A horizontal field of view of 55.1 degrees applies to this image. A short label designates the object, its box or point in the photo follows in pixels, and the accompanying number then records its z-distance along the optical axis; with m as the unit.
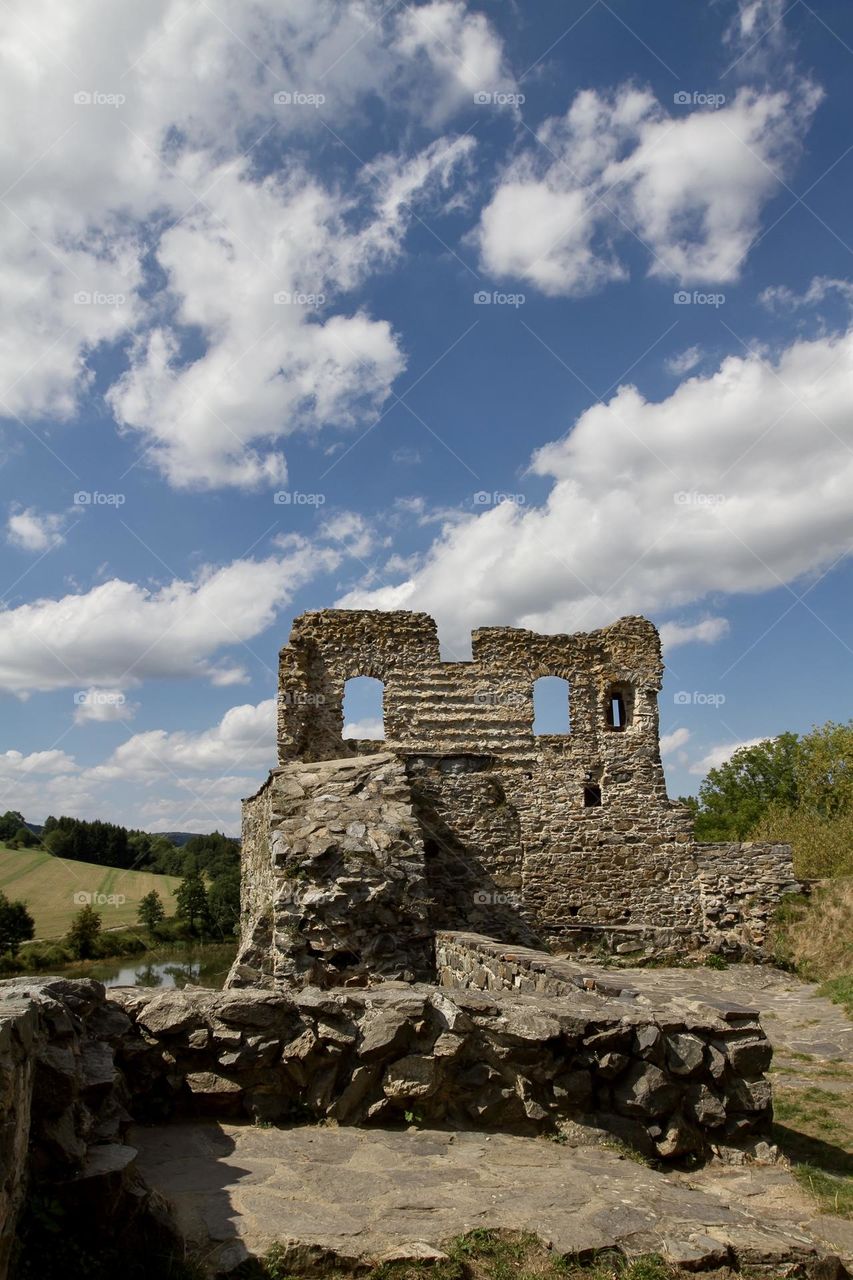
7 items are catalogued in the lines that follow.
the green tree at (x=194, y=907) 49.38
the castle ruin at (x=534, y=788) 15.47
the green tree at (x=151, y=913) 50.00
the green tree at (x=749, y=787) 45.28
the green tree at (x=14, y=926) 41.06
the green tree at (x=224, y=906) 48.44
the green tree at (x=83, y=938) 43.41
